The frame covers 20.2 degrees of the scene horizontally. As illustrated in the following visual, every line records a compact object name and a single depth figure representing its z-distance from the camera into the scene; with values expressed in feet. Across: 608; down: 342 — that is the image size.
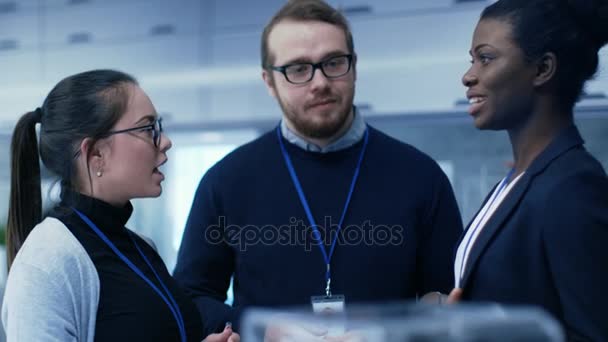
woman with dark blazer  7.95
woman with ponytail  8.49
